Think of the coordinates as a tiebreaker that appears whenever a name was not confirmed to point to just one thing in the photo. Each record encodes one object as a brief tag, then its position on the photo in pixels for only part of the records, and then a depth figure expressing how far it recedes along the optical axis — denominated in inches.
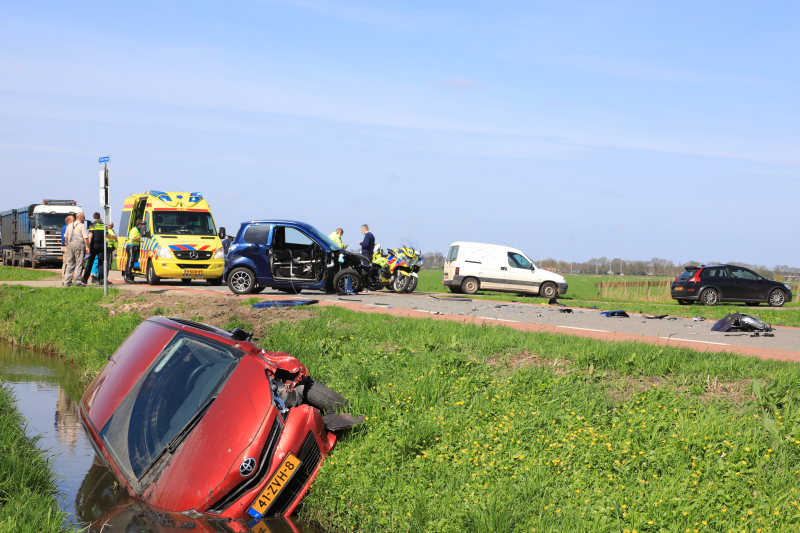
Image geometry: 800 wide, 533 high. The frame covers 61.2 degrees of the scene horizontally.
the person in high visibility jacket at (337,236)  841.2
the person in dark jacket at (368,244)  872.9
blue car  700.0
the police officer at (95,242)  762.8
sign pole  576.4
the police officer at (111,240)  846.8
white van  976.9
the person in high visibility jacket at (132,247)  869.8
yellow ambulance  807.7
